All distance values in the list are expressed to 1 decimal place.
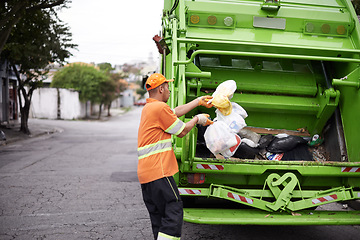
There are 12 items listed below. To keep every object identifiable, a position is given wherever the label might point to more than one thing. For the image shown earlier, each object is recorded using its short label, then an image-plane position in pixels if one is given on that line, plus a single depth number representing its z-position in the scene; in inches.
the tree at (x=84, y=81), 1212.5
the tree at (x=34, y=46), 554.9
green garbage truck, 145.6
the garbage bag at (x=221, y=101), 145.6
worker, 120.3
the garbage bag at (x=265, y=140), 179.0
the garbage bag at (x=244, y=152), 168.9
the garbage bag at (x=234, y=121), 149.6
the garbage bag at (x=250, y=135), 181.3
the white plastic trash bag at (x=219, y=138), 142.1
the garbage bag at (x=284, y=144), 173.8
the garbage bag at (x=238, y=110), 155.0
